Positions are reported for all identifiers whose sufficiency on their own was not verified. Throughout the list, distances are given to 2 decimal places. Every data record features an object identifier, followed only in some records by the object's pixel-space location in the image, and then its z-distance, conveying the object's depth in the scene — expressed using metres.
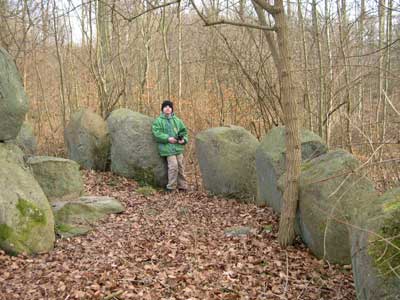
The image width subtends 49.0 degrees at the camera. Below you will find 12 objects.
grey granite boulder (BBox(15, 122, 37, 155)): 9.60
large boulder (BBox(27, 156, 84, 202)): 6.89
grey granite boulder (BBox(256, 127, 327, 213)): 6.56
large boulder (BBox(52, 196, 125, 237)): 6.03
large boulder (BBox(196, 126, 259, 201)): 7.93
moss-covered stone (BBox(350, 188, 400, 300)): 3.10
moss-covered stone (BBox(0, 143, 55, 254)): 5.14
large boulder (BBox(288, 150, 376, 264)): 4.77
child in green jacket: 8.61
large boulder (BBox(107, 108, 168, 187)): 8.84
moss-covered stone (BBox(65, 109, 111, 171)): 9.63
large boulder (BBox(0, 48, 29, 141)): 5.90
